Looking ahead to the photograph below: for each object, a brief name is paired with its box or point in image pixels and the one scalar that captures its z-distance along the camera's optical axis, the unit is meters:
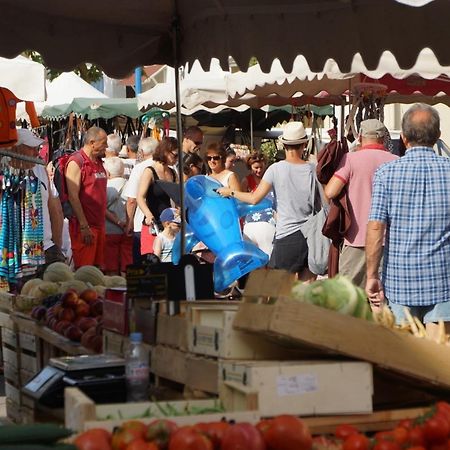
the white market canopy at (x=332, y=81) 9.87
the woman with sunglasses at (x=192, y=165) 12.52
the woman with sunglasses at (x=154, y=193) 11.66
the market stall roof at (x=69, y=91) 23.92
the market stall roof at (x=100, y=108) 21.17
